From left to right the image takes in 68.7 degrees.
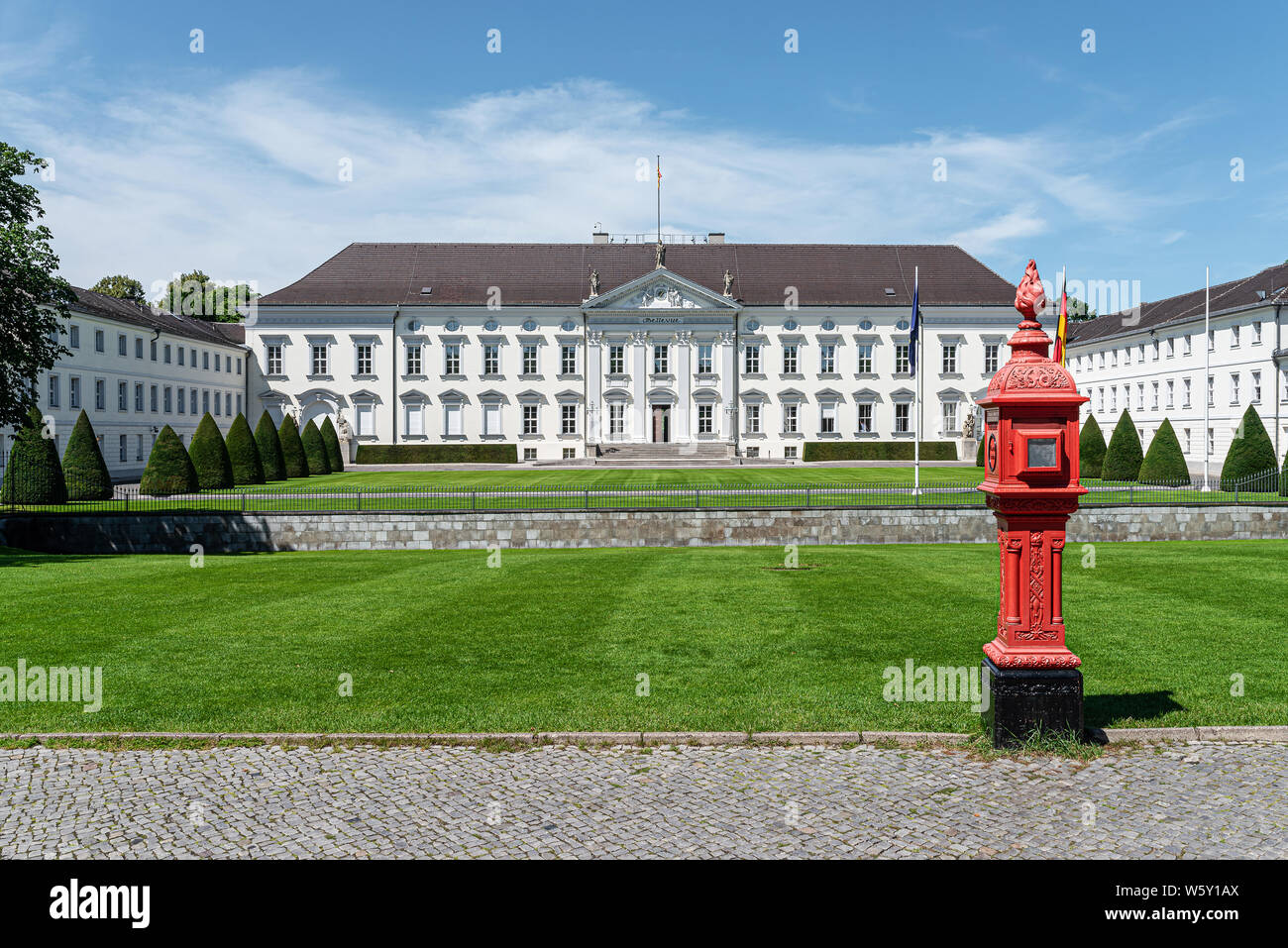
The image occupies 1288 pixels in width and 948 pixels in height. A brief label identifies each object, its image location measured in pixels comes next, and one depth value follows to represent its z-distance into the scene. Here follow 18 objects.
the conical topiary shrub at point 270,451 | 46.09
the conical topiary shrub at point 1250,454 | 35.34
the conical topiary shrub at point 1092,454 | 45.62
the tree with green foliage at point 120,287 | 81.56
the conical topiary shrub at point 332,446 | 55.84
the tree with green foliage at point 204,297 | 80.05
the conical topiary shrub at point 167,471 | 35.66
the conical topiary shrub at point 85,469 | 33.19
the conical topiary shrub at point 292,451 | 49.19
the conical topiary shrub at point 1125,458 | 42.84
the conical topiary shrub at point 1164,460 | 38.69
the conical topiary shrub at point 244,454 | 42.50
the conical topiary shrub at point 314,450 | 52.94
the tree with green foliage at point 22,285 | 24.78
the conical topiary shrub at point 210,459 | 39.31
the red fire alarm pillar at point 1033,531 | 7.67
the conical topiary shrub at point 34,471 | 29.23
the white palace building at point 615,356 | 67.44
